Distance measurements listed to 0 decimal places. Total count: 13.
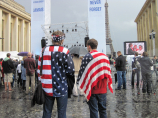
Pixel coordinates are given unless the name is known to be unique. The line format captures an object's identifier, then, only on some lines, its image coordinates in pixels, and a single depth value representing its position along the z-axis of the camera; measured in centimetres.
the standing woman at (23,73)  916
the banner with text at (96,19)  1898
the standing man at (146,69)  757
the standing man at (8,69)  908
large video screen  1377
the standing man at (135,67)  948
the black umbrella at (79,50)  705
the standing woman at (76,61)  725
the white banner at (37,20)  2186
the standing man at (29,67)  793
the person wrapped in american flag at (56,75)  297
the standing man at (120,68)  889
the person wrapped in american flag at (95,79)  324
